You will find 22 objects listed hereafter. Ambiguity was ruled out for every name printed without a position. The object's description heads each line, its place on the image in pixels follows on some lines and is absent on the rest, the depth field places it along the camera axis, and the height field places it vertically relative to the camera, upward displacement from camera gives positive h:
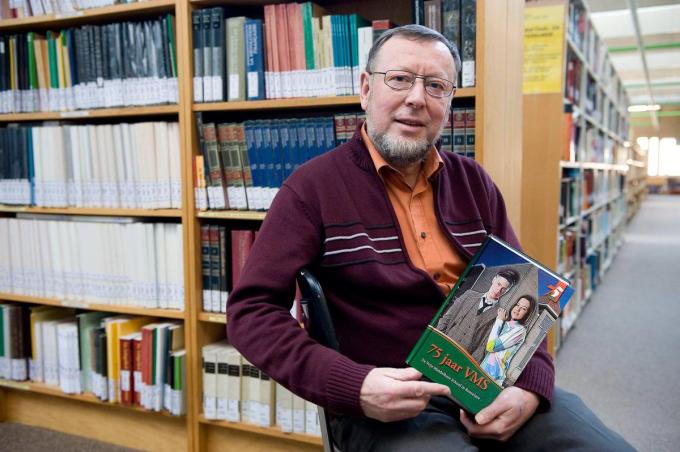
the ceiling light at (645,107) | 15.16 +1.69
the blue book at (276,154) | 1.97 +0.08
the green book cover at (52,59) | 2.25 +0.48
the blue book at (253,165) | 2.00 +0.04
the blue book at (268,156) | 1.98 +0.07
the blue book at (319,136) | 1.93 +0.14
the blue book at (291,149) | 1.96 +0.09
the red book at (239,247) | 2.06 -0.25
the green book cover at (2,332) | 2.41 -0.63
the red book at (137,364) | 2.18 -0.70
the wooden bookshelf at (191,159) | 1.81 +0.05
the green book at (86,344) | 2.28 -0.65
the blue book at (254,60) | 1.96 +0.40
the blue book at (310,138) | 1.94 +0.13
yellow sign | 2.93 +0.65
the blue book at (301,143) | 1.95 +0.11
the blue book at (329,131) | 1.92 +0.15
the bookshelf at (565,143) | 2.97 +0.18
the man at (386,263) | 1.07 -0.19
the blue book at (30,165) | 2.31 +0.06
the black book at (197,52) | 2.02 +0.44
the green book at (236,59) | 1.98 +0.41
